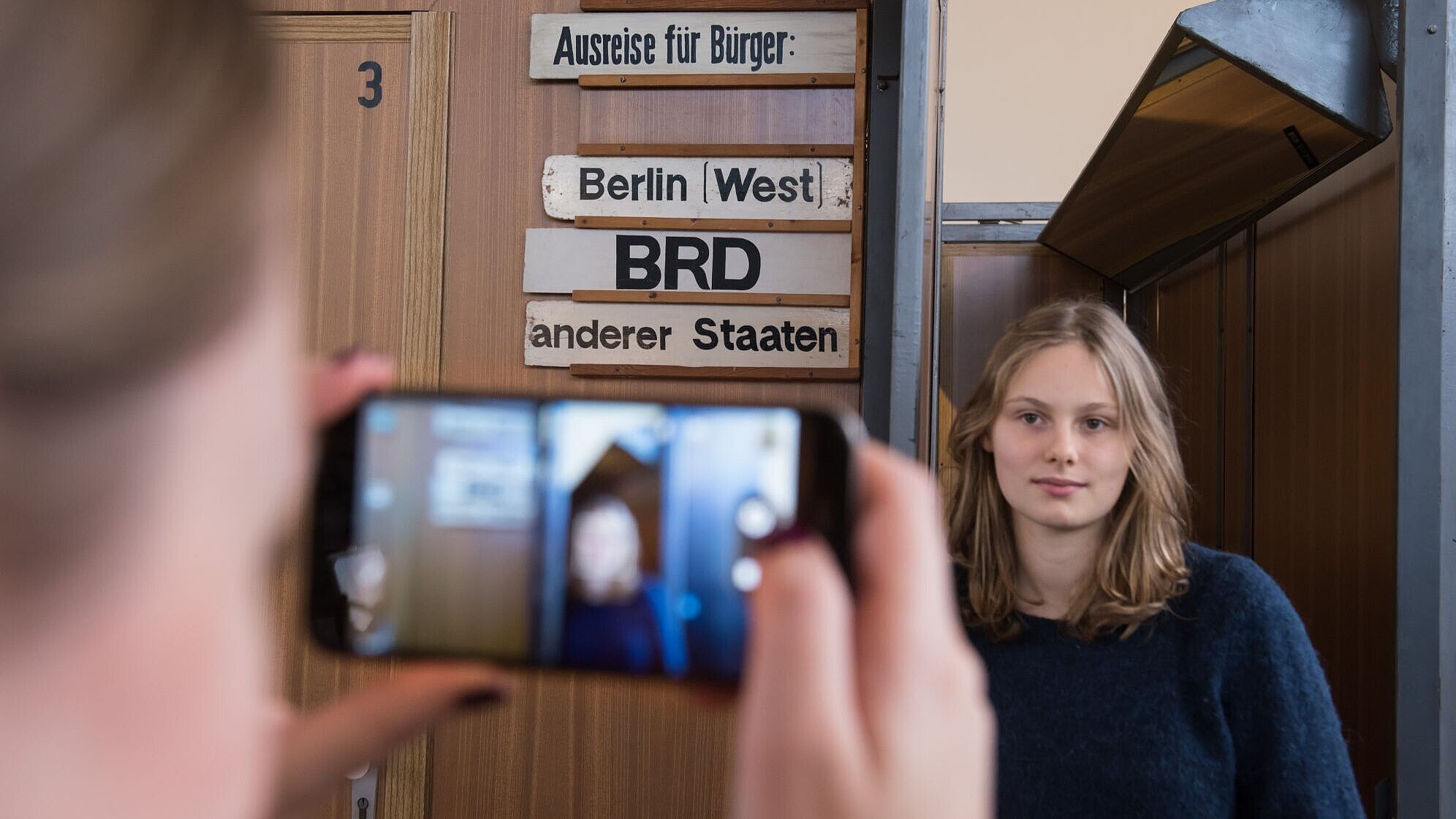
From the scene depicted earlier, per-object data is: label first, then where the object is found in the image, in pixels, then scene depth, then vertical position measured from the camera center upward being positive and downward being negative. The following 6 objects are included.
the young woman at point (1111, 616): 1.13 -0.22
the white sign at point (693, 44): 1.83 +0.68
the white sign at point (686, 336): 1.82 +0.15
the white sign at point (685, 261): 1.82 +0.29
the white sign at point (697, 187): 1.82 +0.42
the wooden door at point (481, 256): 1.81 +0.29
